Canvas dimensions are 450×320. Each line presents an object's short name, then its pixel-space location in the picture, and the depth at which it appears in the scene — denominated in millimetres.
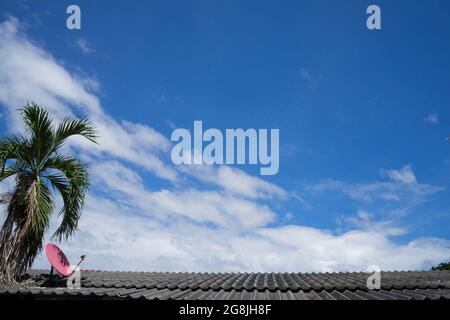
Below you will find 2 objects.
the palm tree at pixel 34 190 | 9621
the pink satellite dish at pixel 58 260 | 9109
